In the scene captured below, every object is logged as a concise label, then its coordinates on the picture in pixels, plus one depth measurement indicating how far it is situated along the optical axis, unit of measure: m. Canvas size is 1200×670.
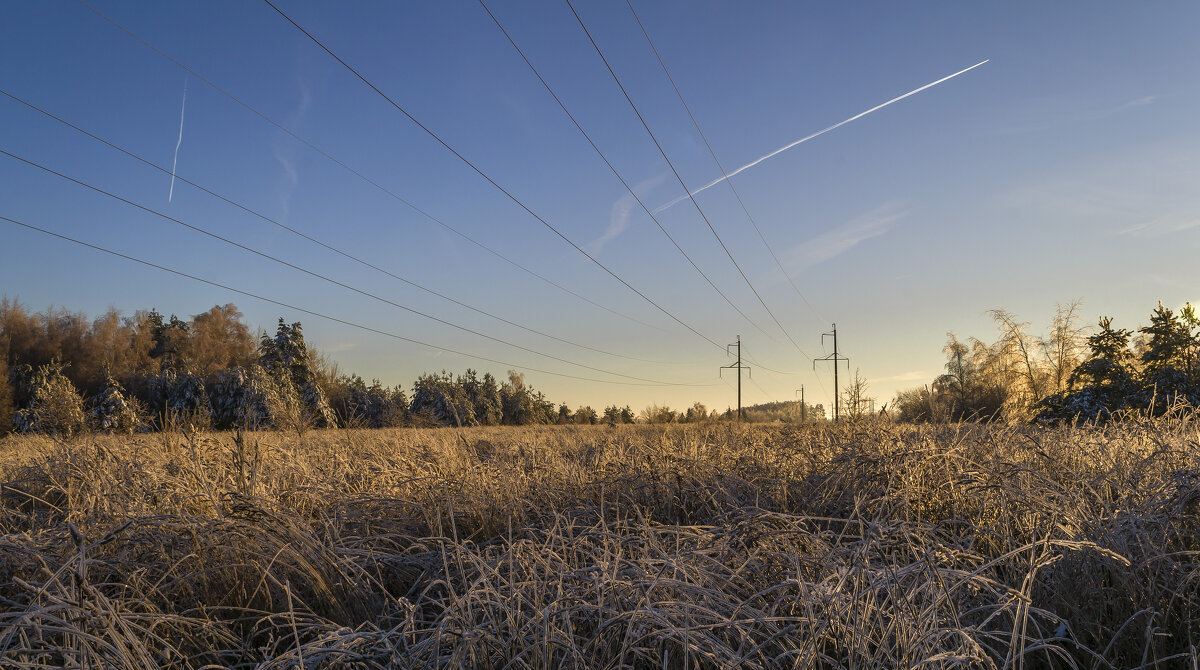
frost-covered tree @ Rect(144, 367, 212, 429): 35.44
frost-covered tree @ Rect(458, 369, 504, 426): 50.75
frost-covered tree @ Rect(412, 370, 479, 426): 46.91
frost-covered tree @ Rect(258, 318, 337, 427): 43.59
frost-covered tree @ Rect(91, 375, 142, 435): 28.98
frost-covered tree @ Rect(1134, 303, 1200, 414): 17.39
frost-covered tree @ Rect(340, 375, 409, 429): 42.06
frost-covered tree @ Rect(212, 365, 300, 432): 32.44
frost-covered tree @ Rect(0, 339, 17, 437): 27.75
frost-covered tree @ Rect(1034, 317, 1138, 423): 18.75
